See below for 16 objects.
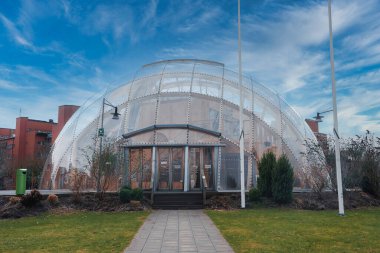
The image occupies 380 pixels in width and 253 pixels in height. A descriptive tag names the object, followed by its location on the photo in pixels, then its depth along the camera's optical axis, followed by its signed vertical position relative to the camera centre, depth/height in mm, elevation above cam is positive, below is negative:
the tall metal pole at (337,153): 14500 +990
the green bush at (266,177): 18422 +49
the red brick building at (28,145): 40312 +4495
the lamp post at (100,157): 18703 +1008
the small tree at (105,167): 18766 +535
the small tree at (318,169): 18797 +489
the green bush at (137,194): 17969 -774
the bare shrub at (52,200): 16922 -1016
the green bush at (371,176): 19500 +132
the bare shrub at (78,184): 17712 -317
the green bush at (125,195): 17750 -815
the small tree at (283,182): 17609 -165
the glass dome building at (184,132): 21266 +2736
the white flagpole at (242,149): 16969 +1390
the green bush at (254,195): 18062 -795
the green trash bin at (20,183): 17845 -274
